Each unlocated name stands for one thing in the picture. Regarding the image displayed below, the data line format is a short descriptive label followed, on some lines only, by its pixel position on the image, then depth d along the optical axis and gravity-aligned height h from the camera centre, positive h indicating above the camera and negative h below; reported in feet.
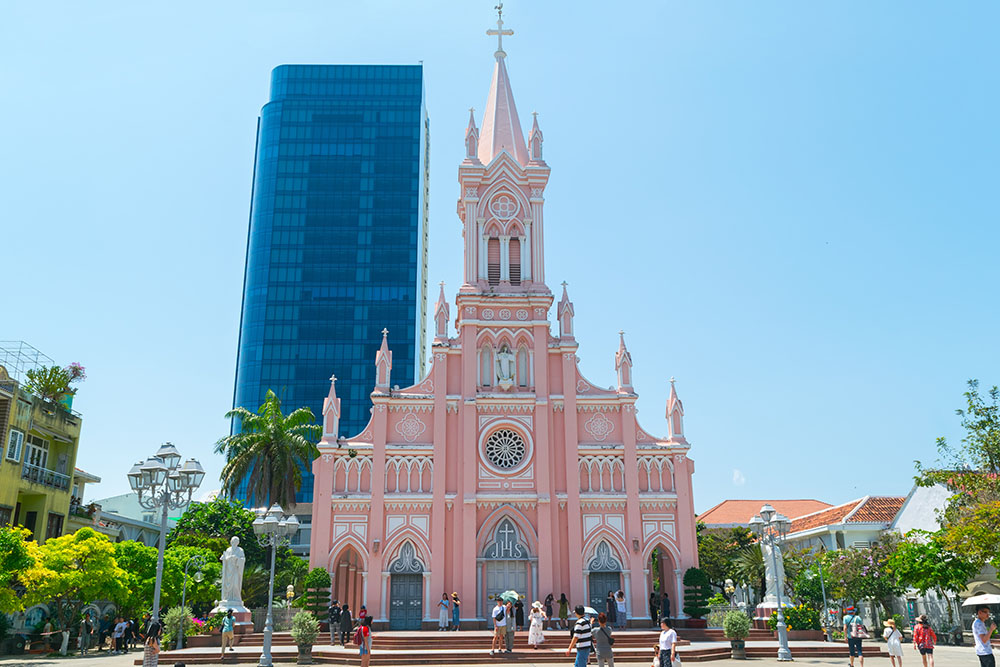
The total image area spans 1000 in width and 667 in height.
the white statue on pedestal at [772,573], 94.38 +0.92
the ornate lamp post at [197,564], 111.06 +3.10
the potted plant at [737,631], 84.74 -5.05
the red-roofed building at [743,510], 235.20 +20.70
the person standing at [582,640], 49.69 -3.49
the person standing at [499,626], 82.64 -4.21
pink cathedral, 112.88 +14.45
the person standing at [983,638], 49.47 -3.57
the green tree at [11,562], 78.48 +2.41
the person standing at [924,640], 62.75 -4.59
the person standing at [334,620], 95.25 -4.09
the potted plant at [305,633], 79.77 -4.66
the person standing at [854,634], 68.90 -4.47
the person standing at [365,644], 71.05 -5.09
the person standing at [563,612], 105.50 -3.70
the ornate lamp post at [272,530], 70.23 +5.12
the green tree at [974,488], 94.89 +11.53
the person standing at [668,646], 48.60 -3.76
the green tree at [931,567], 106.42 +1.69
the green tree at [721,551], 174.81 +6.44
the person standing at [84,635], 95.96 -5.55
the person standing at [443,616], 106.01 -4.10
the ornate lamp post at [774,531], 81.05 +5.39
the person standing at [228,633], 80.96 -4.79
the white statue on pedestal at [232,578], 97.30 +0.91
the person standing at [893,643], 65.38 -4.94
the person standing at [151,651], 53.83 -4.19
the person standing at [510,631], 83.05 -4.75
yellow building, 109.91 +18.22
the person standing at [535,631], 85.92 -4.95
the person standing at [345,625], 93.15 -4.52
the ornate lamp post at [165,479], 61.36 +8.02
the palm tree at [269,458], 157.17 +24.17
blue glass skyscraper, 271.28 +119.72
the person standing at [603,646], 50.72 -3.88
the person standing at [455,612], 106.22 -3.63
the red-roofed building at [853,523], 164.76 +11.53
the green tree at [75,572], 85.25 +1.61
